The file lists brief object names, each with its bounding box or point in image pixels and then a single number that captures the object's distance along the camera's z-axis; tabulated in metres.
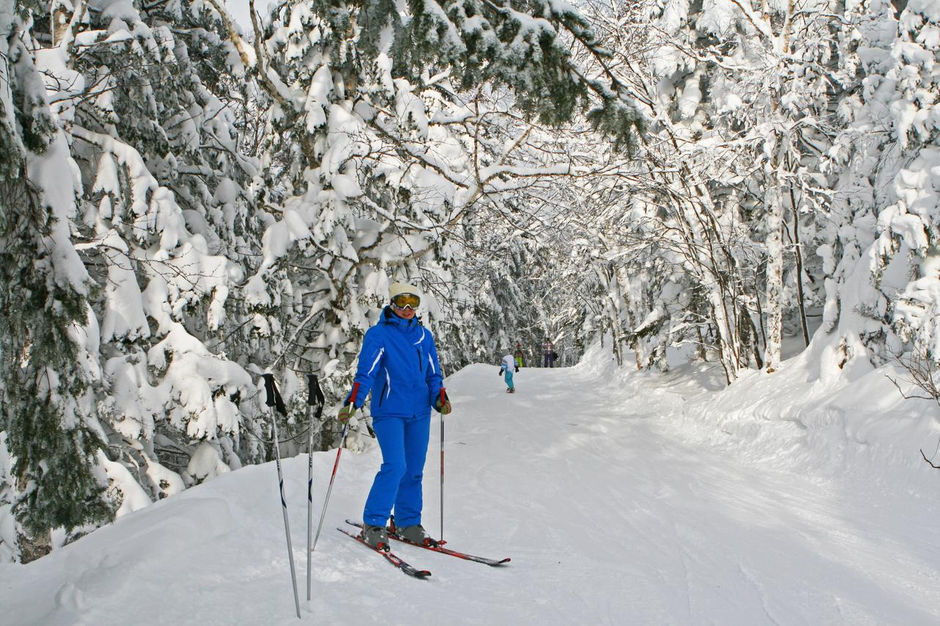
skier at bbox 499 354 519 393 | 23.19
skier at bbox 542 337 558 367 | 42.75
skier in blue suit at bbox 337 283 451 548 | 5.02
